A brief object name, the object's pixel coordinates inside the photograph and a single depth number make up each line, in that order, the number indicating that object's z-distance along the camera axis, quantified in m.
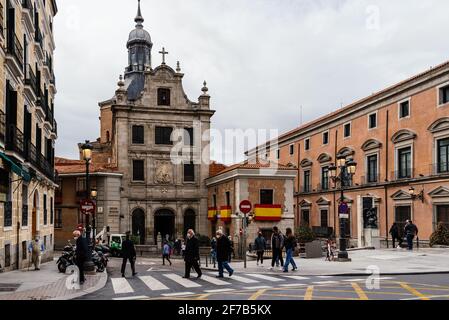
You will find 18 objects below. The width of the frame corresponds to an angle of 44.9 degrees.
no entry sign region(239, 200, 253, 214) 20.58
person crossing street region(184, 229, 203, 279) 17.92
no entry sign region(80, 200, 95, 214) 21.02
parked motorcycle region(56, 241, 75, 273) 21.06
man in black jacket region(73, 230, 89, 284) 16.22
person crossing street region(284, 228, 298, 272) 19.40
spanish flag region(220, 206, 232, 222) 42.19
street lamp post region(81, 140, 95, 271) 19.63
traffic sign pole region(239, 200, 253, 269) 20.58
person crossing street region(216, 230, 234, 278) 18.02
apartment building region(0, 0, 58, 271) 18.91
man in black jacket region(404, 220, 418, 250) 28.52
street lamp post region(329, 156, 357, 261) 24.00
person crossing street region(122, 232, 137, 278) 19.31
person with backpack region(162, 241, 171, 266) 30.00
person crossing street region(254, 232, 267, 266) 22.88
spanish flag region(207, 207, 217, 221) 45.95
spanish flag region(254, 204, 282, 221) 40.62
